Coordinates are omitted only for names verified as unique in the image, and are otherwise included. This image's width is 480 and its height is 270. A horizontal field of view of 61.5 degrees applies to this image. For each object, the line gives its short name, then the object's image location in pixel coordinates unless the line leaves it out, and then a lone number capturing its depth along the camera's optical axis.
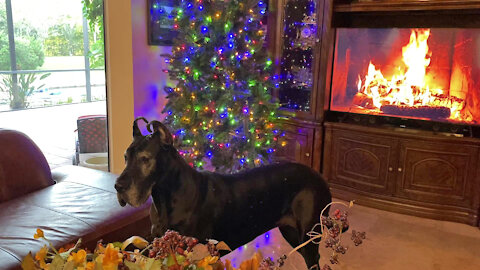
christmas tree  3.32
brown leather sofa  1.81
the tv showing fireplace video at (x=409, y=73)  3.48
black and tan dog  1.55
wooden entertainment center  3.44
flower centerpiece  0.80
